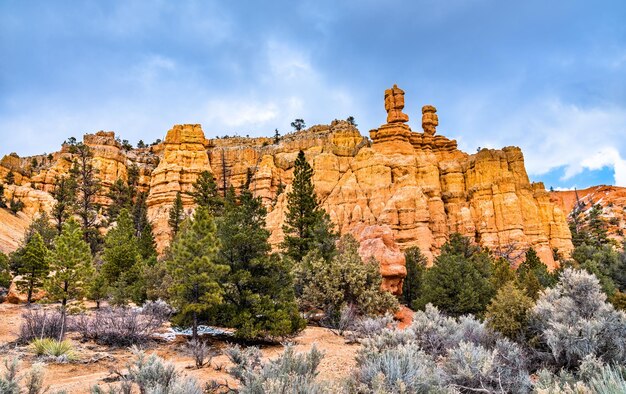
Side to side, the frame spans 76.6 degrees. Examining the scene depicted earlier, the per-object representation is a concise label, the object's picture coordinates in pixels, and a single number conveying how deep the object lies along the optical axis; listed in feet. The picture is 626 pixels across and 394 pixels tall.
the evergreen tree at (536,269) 89.00
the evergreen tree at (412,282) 93.96
